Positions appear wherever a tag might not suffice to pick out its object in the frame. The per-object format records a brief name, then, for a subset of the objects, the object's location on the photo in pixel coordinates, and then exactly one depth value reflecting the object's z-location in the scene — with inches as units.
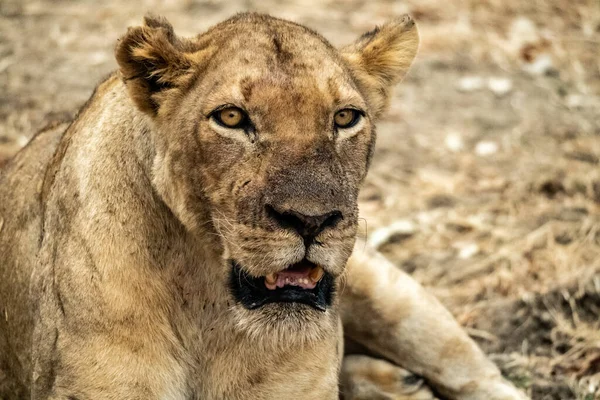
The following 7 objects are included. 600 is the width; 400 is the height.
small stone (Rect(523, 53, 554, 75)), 689.0
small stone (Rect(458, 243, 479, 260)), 501.0
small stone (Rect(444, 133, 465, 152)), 603.2
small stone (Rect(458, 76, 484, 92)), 663.8
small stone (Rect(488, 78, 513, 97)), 661.9
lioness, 249.6
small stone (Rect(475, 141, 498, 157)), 598.5
